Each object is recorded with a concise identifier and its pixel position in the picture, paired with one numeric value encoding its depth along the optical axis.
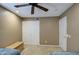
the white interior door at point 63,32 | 2.73
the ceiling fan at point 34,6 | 2.34
